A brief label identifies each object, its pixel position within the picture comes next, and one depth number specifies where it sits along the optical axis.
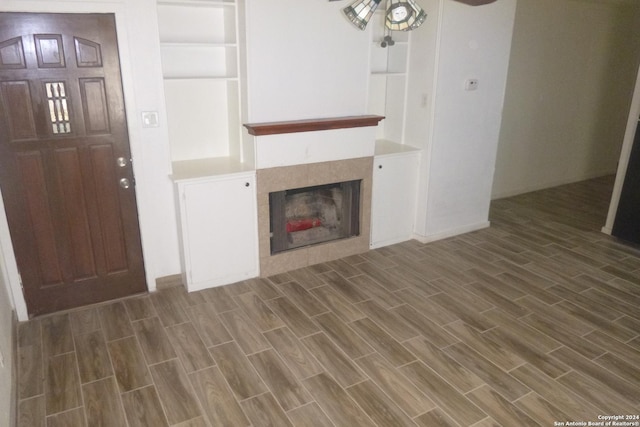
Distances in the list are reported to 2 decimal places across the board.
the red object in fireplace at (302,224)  4.04
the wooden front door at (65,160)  2.85
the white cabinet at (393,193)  4.25
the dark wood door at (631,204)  4.25
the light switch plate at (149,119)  3.25
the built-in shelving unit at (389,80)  4.27
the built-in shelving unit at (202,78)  3.45
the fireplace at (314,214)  3.75
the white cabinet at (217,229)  3.41
